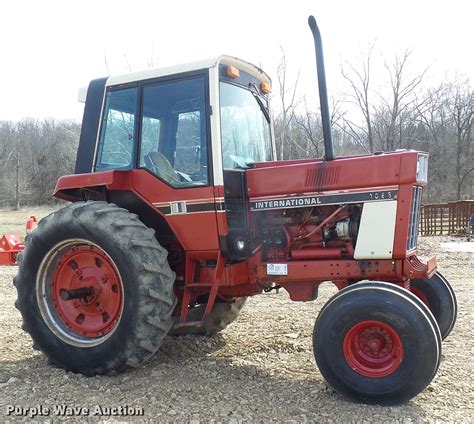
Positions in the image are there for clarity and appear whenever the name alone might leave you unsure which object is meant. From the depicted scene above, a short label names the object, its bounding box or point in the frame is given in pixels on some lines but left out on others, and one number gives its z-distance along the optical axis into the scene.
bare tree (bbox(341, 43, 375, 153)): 22.28
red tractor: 4.16
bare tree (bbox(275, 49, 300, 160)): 20.51
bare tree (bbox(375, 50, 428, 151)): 23.08
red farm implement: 7.04
